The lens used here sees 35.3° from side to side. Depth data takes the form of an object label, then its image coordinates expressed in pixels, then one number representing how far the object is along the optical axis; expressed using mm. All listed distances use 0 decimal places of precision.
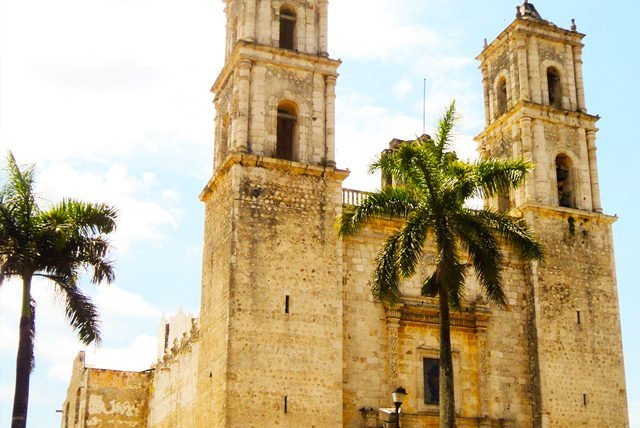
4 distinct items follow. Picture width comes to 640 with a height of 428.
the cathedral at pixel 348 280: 24250
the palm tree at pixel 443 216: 20328
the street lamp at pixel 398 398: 19219
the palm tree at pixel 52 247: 18547
